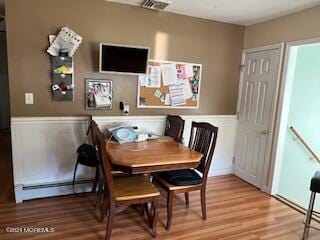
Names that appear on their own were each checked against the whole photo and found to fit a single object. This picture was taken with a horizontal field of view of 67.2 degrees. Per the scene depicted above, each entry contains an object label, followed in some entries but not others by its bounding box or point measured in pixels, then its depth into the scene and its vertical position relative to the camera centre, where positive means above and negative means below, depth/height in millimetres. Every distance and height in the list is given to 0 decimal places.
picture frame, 3053 -190
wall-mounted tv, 2887 +265
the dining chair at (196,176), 2455 -975
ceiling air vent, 2909 +963
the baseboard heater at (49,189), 2835 -1377
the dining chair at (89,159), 2732 -912
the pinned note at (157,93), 3402 -151
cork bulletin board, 3332 -33
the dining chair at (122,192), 2009 -998
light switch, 2797 -260
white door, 3333 -354
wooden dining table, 2098 -699
